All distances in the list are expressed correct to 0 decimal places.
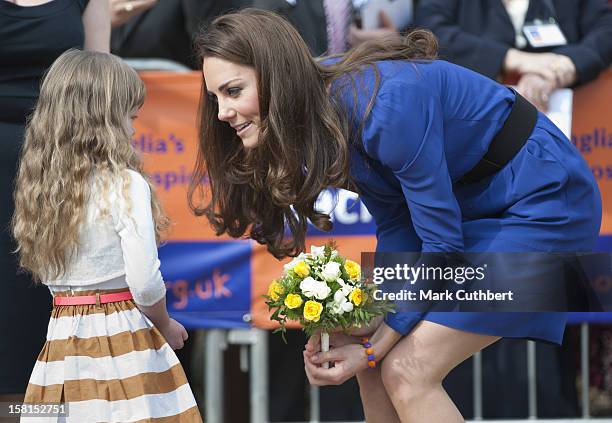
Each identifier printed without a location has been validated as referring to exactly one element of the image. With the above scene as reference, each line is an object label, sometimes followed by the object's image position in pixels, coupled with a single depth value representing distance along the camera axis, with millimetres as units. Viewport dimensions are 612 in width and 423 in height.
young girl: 6645
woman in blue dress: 6633
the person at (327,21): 10653
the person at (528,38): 10312
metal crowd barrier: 11055
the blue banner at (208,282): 10453
